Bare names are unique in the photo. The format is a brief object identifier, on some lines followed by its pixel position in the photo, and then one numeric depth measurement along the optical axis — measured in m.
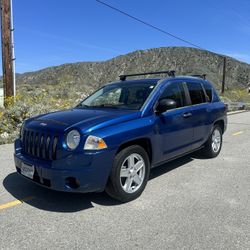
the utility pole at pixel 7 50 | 8.54
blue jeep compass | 3.16
